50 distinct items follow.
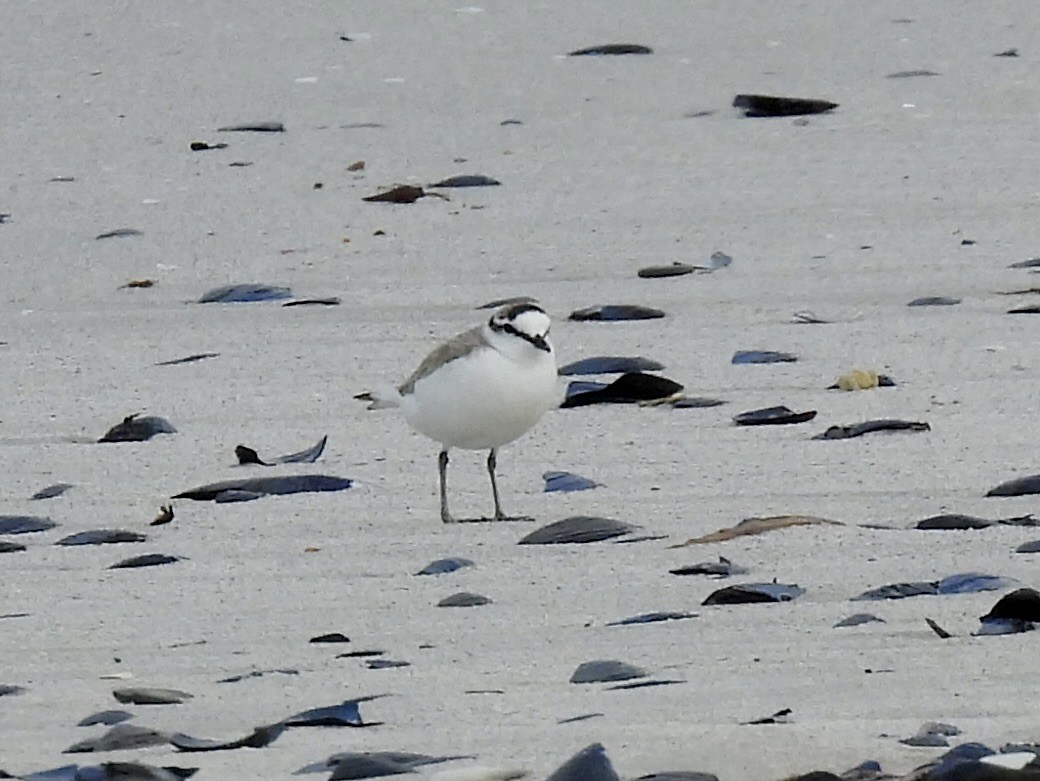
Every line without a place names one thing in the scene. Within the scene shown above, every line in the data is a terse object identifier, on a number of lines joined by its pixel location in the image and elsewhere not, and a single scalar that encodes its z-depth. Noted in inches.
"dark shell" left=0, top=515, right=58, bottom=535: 427.2
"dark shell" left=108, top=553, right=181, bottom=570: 397.4
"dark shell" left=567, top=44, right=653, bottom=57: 830.5
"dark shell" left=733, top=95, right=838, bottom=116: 758.5
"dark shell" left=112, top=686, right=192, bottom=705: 313.3
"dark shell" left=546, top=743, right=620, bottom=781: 247.0
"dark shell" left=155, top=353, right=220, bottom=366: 551.2
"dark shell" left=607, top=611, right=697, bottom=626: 343.0
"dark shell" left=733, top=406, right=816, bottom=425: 477.7
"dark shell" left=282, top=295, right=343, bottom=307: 598.9
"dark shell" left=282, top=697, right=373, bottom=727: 296.8
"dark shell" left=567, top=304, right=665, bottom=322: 570.6
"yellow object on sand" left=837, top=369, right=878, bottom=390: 497.4
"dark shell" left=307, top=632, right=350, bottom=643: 344.5
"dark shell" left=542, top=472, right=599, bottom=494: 443.8
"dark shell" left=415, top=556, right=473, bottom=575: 386.3
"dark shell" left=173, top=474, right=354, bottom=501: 443.8
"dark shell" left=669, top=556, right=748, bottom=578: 367.6
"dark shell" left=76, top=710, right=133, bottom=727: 305.4
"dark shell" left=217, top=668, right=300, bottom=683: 324.2
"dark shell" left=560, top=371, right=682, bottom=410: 498.0
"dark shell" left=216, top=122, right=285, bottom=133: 764.6
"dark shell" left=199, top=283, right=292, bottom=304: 608.4
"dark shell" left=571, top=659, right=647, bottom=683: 310.3
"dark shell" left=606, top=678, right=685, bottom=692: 304.5
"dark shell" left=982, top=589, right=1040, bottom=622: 319.9
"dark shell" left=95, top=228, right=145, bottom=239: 675.4
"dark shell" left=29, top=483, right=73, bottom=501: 450.3
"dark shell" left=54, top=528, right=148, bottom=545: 416.2
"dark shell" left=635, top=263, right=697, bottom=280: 608.4
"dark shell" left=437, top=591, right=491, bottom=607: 360.9
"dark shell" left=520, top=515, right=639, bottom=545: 401.1
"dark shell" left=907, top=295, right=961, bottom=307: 566.3
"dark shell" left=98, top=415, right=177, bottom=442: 491.5
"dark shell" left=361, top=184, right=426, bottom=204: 687.1
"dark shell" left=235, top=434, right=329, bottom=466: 464.1
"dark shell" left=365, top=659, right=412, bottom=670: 326.3
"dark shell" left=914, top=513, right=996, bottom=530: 386.9
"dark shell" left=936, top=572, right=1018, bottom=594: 343.6
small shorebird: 435.2
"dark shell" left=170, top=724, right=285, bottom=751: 289.6
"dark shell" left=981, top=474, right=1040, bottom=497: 411.5
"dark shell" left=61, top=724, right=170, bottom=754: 291.7
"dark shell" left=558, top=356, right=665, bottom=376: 527.2
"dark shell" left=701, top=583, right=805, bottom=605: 347.9
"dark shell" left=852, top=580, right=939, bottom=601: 344.8
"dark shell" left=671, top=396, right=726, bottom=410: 493.7
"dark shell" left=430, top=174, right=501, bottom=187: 700.7
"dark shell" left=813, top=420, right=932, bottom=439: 463.2
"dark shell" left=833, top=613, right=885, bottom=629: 330.3
